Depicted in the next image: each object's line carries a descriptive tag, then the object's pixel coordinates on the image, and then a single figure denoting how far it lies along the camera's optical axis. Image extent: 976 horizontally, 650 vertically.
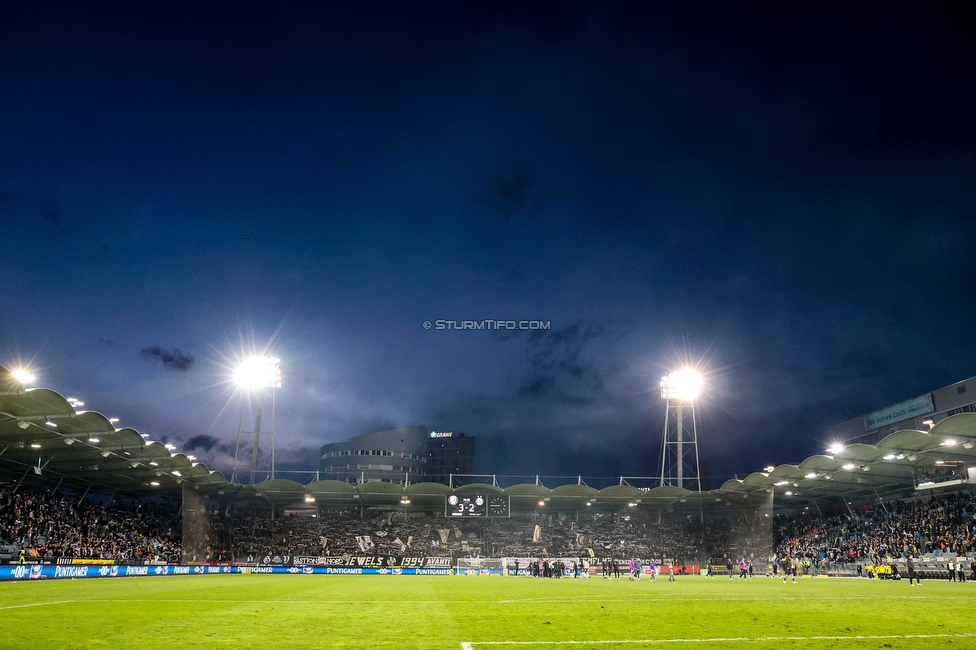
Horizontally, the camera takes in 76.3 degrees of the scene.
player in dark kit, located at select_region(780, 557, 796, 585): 36.74
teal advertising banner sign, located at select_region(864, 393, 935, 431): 59.75
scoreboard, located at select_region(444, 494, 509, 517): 50.19
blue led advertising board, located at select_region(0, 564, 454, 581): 28.32
